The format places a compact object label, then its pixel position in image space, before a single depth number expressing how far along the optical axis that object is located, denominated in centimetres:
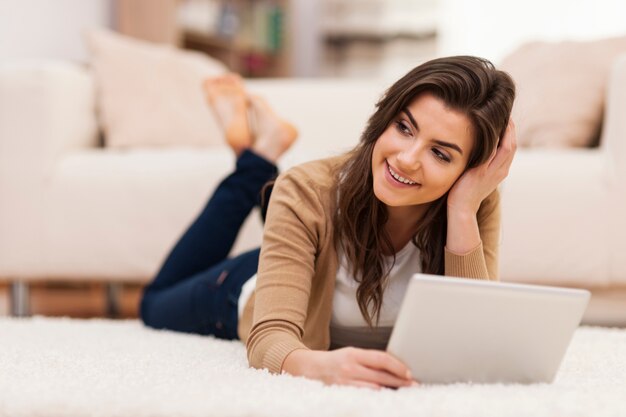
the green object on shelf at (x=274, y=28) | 484
